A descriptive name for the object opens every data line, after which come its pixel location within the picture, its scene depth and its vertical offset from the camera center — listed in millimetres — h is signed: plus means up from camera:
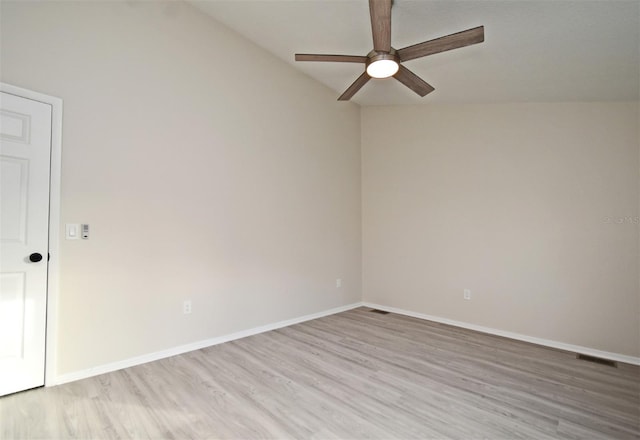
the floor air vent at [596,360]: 2861 -1173
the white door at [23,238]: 2215 -74
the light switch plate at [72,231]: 2460 -28
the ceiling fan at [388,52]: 1970 +1217
